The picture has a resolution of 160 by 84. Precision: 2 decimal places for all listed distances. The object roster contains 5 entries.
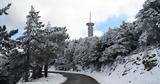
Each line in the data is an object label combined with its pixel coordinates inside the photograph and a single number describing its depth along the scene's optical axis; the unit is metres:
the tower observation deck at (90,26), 94.95
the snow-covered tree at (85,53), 31.08
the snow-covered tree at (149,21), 16.38
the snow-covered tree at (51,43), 23.78
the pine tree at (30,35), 22.80
